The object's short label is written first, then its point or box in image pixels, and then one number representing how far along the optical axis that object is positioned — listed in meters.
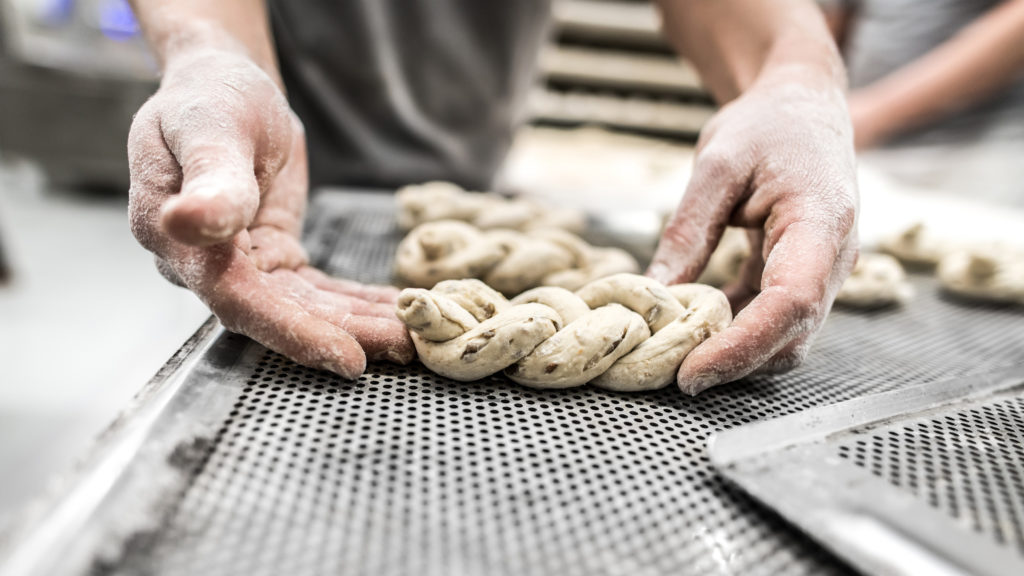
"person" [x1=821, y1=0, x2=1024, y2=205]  1.17
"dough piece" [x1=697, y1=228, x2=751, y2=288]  0.65
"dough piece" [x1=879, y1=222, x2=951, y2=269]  0.76
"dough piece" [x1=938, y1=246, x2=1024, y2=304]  0.69
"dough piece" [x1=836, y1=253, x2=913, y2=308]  0.66
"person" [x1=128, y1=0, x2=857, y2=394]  0.48
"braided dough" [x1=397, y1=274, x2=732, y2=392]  0.49
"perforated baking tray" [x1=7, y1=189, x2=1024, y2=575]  0.40
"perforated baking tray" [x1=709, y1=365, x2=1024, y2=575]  0.40
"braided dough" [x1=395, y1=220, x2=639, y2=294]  0.60
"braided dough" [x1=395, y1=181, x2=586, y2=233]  0.70
